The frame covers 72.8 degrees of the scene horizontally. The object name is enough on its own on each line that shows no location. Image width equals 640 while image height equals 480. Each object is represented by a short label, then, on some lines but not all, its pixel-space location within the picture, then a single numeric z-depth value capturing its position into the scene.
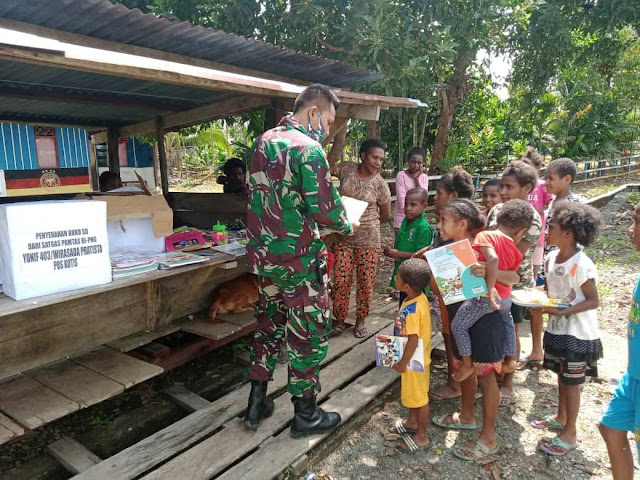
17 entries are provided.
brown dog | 3.61
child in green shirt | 3.71
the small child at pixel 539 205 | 4.18
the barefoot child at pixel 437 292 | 2.95
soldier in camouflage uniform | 2.32
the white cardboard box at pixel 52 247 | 2.04
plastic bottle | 3.46
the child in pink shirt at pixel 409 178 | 4.98
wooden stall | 2.36
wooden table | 2.50
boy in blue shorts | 1.81
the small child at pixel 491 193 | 3.75
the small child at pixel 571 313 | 2.38
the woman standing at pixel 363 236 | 3.80
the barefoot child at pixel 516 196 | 2.96
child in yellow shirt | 2.56
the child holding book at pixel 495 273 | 2.41
